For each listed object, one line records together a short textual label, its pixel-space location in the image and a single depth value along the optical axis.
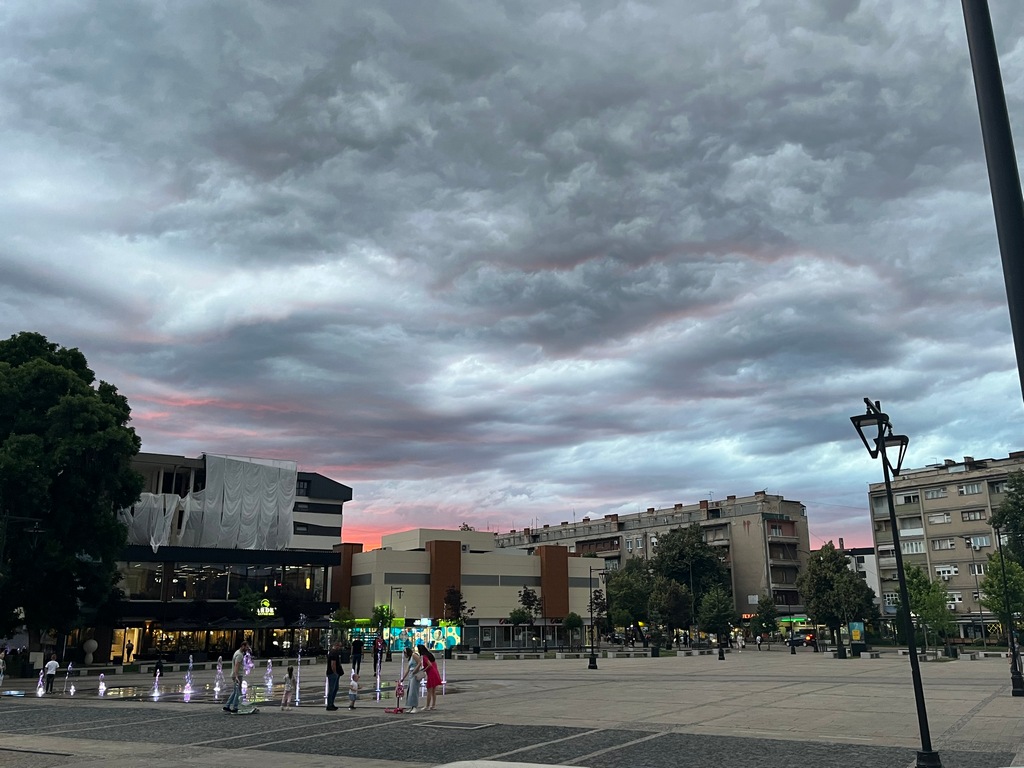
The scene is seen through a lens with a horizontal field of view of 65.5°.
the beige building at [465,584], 84.19
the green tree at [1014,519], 76.81
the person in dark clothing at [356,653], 25.58
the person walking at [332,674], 23.42
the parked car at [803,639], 84.38
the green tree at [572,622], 83.25
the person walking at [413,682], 22.56
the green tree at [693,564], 104.25
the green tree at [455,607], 80.94
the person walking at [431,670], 22.80
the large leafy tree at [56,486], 37.59
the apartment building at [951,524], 90.19
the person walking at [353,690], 24.34
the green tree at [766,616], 92.75
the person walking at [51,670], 32.75
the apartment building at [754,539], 108.25
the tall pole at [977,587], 85.69
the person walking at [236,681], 23.31
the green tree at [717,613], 86.41
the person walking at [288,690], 24.59
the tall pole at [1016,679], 25.30
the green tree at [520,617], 85.19
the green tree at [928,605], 69.06
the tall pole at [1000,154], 4.99
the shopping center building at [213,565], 65.31
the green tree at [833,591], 69.25
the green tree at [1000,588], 65.88
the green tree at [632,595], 96.44
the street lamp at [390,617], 65.31
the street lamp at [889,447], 13.52
